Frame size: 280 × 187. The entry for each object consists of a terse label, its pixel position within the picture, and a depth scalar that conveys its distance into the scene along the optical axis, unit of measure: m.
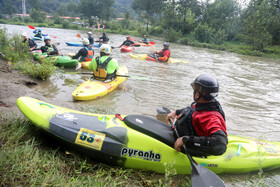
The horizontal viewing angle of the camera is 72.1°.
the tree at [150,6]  42.25
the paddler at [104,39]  14.07
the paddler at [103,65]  5.29
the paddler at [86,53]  7.92
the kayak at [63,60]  7.70
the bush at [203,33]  28.70
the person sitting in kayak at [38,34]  13.54
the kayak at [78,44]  12.15
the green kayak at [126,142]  2.43
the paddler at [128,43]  14.37
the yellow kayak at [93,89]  4.65
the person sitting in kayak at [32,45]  8.72
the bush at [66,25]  38.91
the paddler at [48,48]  8.21
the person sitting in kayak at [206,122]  2.06
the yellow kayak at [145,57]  10.90
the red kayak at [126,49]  13.12
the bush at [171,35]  28.88
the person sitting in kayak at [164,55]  10.49
